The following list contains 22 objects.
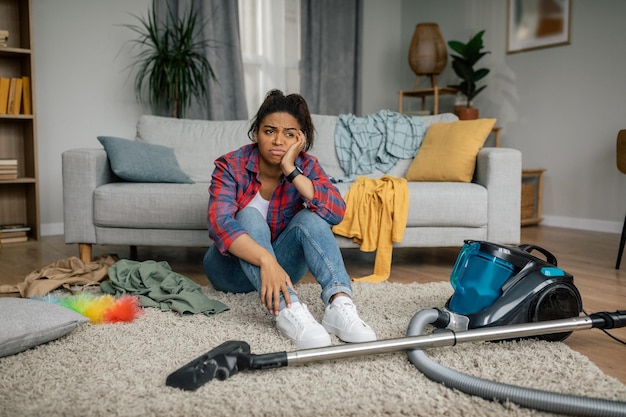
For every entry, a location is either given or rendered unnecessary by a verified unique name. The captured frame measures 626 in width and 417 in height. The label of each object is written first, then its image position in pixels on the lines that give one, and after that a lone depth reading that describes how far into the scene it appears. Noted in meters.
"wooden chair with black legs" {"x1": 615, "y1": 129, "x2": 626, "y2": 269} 2.71
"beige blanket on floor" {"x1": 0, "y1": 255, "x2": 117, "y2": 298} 1.98
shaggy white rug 1.07
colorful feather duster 1.66
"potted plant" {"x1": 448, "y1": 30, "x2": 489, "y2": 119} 4.41
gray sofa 2.51
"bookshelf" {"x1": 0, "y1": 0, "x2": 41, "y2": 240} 3.52
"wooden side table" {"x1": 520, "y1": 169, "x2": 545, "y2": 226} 4.21
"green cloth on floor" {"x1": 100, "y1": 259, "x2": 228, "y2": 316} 1.77
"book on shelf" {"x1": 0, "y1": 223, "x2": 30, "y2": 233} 3.49
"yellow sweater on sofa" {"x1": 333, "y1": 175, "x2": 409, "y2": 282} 2.45
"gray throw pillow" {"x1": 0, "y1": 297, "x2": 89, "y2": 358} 1.35
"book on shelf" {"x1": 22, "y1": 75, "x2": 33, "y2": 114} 3.53
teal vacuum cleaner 1.08
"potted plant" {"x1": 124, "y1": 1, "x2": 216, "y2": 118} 3.81
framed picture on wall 4.20
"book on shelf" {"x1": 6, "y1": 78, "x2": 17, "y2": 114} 3.49
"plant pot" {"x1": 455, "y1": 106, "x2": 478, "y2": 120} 4.50
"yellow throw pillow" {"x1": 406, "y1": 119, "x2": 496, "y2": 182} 2.76
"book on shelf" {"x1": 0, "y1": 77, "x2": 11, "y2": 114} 3.46
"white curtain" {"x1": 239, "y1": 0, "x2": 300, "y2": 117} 4.71
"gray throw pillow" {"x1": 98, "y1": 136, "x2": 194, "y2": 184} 2.65
